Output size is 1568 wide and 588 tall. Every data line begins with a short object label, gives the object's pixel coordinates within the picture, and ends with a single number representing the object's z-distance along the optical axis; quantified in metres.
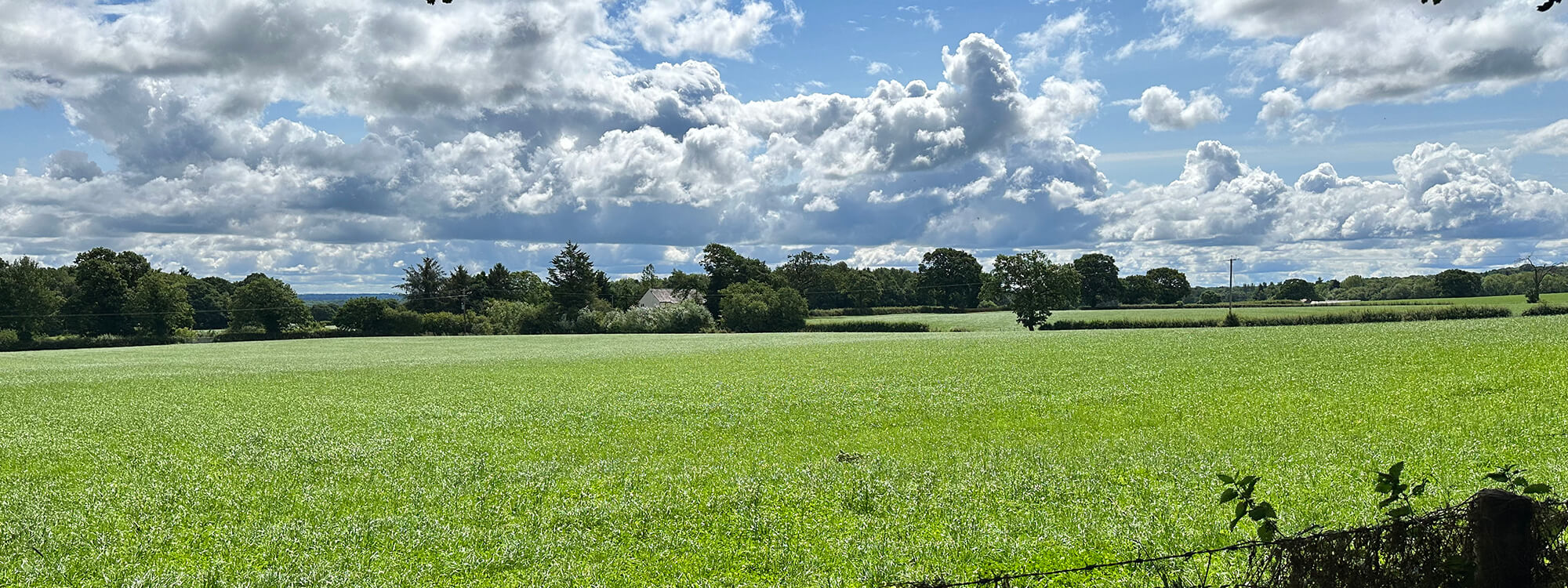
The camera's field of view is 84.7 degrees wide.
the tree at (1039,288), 94.12
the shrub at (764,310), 124.00
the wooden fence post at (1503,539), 4.56
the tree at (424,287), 167.25
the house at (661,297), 155.00
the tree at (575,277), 134.12
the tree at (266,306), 122.44
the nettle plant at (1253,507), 5.04
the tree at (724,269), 156.50
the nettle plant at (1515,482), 4.86
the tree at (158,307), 114.19
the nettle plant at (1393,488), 5.15
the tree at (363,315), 122.56
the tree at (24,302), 111.06
